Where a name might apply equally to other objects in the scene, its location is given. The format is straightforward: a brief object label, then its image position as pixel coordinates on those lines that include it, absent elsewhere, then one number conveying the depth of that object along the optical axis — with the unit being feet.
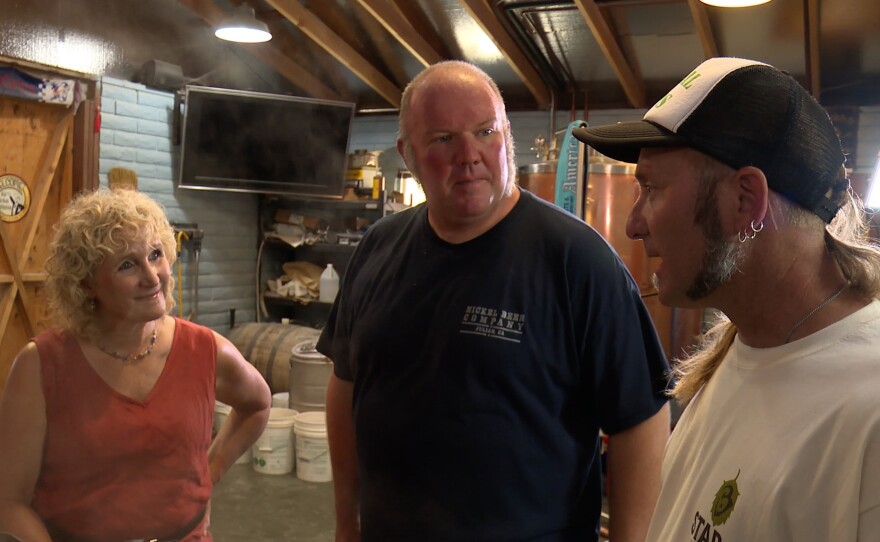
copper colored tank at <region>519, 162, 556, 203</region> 17.10
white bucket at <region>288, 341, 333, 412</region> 17.94
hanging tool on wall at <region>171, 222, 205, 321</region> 21.49
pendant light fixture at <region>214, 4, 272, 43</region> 18.25
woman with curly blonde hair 5.80
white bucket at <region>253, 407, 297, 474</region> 16.26
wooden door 16.34
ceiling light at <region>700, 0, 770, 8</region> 13.78
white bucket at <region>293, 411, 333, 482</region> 15.80
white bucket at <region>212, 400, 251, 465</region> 16.44
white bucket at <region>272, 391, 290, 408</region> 18.53
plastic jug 23.29
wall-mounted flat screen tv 21.53
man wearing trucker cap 2.76
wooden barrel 20.88
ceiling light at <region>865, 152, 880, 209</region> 16.16
